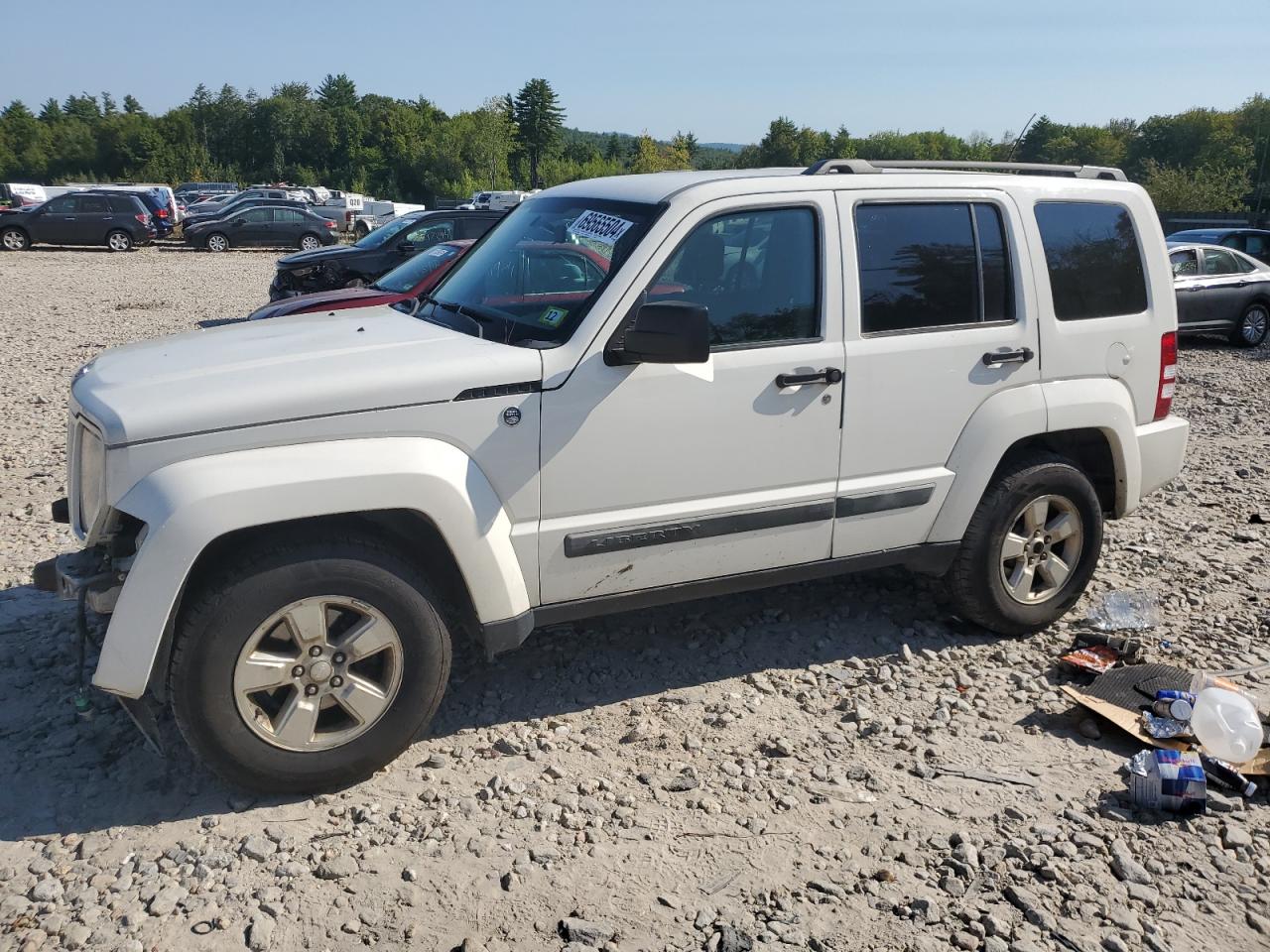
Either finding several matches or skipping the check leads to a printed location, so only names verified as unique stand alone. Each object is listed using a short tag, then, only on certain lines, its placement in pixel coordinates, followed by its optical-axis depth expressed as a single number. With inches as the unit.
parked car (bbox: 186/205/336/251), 1238.9
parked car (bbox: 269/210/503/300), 559.2
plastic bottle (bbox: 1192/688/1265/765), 157.9
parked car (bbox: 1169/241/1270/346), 595.5
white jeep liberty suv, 135.8
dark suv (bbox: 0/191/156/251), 1150.3
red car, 378.3
